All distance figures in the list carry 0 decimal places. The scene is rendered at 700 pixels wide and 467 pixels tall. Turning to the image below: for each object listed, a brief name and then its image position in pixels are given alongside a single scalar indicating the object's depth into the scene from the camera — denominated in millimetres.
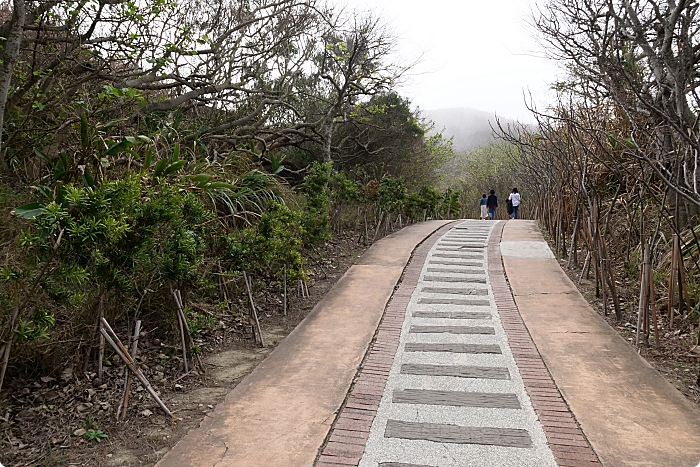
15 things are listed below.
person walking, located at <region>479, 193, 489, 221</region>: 17094
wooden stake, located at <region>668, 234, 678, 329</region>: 3911
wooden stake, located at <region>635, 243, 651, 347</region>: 3857
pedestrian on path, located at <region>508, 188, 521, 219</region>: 16031
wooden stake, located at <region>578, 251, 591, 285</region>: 5774
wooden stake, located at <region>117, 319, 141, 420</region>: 2857
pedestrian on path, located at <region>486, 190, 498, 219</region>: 16422
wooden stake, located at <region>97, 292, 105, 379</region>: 3196
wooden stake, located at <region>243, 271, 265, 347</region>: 4230
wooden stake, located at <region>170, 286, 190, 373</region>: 3480
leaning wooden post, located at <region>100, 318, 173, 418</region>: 2727
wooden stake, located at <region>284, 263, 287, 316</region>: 4960
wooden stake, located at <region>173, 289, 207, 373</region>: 3377
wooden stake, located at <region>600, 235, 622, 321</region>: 4656
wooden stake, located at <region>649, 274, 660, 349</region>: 3869
